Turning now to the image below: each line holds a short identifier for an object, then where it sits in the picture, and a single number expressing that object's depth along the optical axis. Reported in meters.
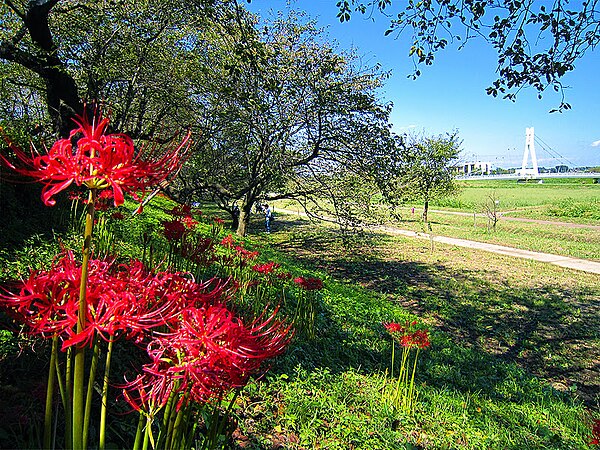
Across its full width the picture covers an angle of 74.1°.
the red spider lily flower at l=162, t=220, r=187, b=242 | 3.36
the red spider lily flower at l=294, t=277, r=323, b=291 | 4.41
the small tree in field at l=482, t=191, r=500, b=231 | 21.86
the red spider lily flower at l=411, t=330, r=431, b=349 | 3.77
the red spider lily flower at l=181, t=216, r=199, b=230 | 4.66
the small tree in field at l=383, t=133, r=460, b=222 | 23.52
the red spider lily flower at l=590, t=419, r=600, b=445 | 2.27
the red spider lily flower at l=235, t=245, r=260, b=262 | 5.05
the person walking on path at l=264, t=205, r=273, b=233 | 17.79
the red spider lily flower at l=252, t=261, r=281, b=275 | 4.89
